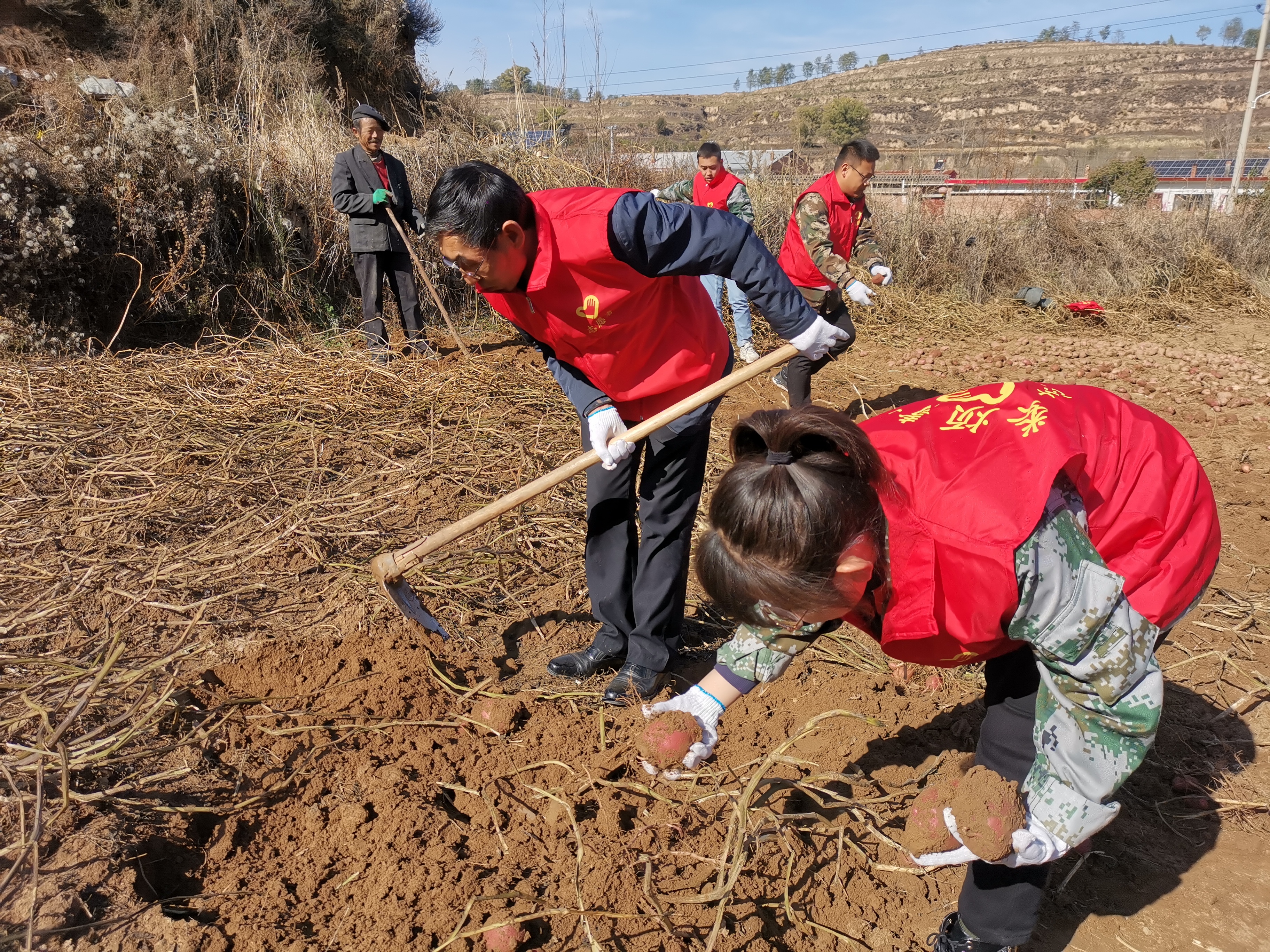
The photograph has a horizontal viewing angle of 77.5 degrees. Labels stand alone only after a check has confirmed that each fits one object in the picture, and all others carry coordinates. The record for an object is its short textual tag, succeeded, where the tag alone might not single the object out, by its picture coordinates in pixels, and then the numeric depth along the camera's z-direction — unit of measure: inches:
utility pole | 558.9
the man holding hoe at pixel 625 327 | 81.7
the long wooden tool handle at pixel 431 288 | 234.7
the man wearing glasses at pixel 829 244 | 199.5
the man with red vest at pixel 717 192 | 256.1
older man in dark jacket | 228.7
